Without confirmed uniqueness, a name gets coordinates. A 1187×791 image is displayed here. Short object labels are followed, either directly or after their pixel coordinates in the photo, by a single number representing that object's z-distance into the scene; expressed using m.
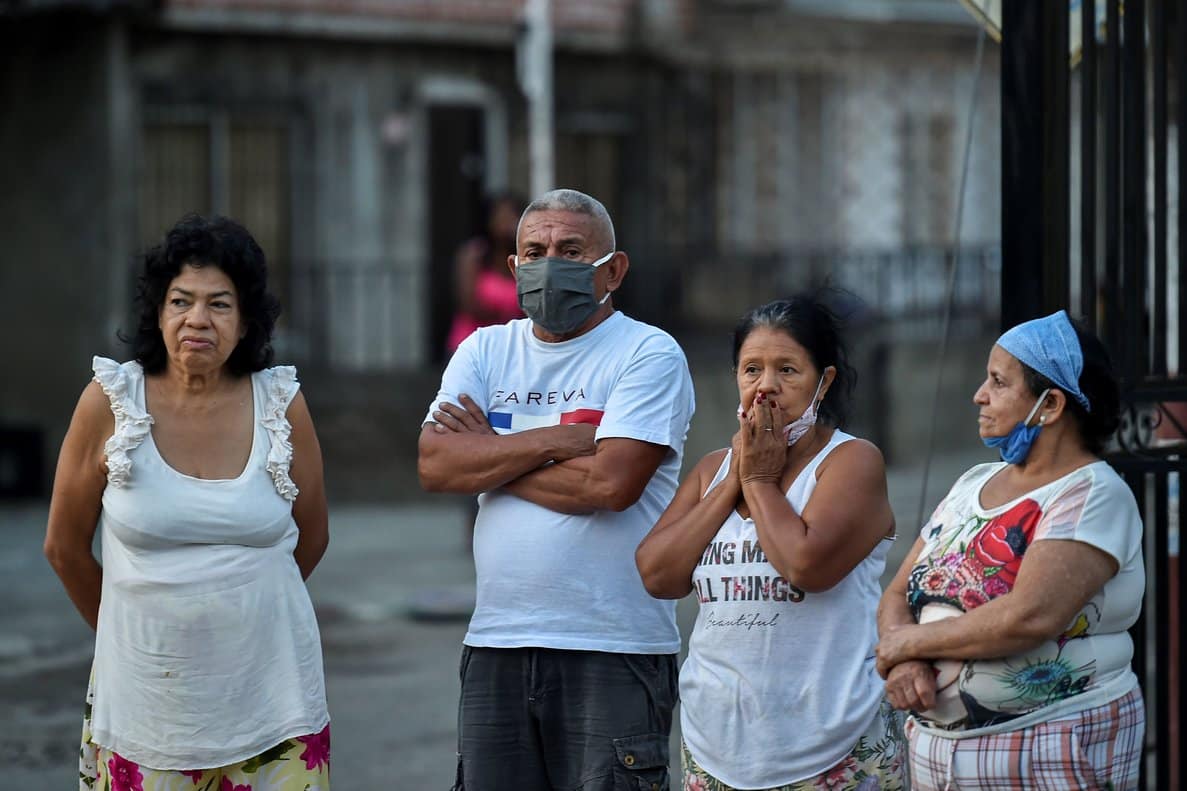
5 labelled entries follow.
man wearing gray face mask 8.85
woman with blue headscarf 7.56
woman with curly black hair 8.38
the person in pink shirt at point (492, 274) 22.62
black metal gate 10.27
